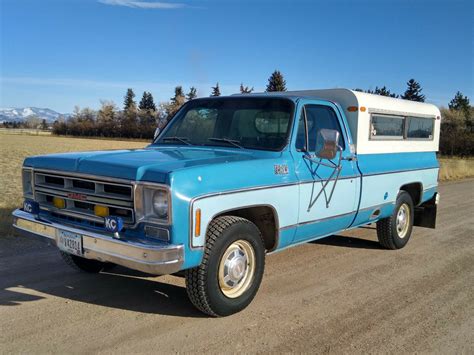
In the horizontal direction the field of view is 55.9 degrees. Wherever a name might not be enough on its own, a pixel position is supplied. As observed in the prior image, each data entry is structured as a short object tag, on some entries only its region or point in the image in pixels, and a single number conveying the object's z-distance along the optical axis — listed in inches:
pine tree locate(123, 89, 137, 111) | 4493.1
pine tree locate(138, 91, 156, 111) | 4483.3
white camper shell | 225.1
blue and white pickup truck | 138.6
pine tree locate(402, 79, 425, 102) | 2568.9
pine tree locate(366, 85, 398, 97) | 2237.0
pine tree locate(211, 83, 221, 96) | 2628.0
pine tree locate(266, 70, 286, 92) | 2197.6
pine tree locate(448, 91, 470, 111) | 2775.6
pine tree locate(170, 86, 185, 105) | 3236.5
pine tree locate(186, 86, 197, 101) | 3169.3
